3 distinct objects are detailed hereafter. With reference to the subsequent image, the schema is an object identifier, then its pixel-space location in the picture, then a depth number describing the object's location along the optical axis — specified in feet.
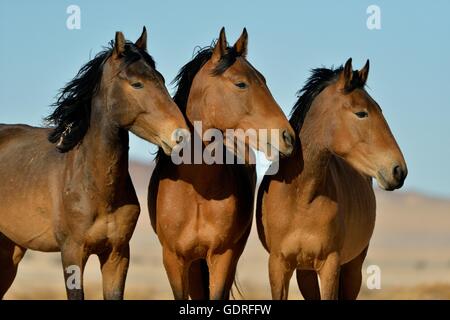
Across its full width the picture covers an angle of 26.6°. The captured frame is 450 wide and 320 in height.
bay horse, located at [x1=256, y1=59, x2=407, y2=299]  26.35
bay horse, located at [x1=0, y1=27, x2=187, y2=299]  25.75
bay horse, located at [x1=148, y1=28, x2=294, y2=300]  26.66
